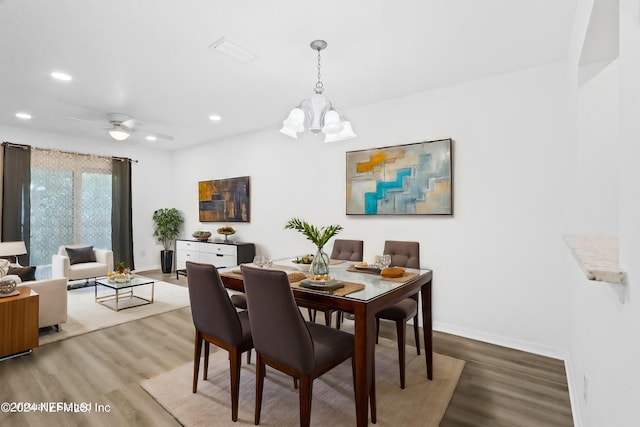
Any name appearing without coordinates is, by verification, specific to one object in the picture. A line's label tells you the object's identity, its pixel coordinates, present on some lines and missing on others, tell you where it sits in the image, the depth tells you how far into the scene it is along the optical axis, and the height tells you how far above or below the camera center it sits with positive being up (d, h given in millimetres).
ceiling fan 4496 +1274
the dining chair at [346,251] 3449 -378
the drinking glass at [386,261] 2574 -358
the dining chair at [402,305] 2381 -715
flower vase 2293 -347
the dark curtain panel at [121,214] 6273 +34
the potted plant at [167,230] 6613 -295
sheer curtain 5109 +245
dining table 1752 -495
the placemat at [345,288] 1910 -446
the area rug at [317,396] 2002 -1236
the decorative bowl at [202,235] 6098 -360
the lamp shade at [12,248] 4566 -459
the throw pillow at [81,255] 5258 -637
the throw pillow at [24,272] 3598 -623
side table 2686 -908
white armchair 4844 -770
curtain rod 5109 +1113
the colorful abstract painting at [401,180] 3490 +408
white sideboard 5387 -653
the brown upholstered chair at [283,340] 1696 -677
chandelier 2600 +758
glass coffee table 4188 -1167
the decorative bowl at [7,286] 2791 -601
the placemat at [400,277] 2248 -438
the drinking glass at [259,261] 2568 -357
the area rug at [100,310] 3412 -1187
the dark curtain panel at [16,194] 5016 +337
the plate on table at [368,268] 2580 -423
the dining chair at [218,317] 1972 -637
